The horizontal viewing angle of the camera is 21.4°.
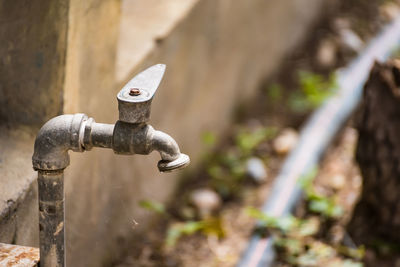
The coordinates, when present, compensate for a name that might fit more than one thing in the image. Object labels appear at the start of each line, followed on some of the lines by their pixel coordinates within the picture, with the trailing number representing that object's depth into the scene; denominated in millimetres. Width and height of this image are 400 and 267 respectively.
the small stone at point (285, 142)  6784
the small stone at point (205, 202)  5818
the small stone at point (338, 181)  6051
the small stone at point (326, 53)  8484
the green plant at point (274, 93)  7828
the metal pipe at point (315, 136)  5124
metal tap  2526
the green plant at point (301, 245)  5094
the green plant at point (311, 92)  7280
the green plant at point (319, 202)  5551
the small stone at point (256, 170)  6370
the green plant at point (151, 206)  5052
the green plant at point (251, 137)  6797
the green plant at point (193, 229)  5430
